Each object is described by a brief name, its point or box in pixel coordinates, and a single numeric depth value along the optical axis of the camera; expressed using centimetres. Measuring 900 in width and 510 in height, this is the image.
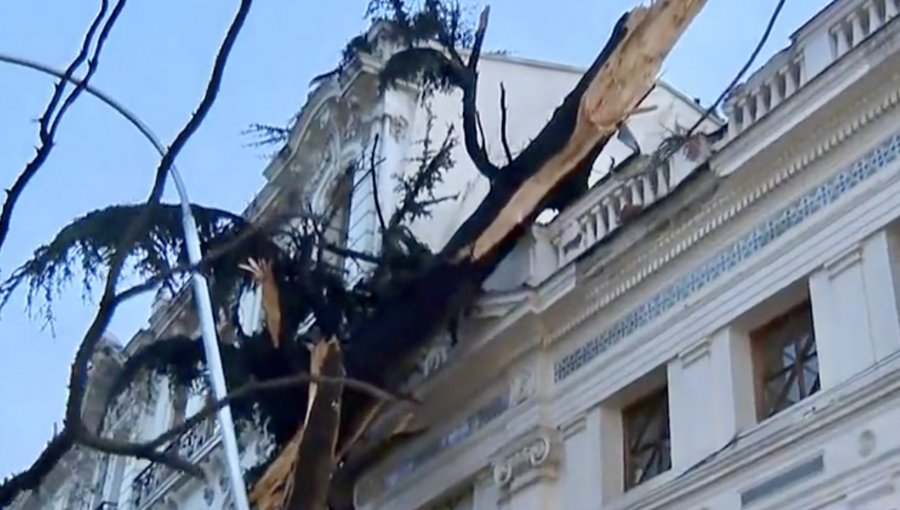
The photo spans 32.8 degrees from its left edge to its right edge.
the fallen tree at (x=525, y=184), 1484
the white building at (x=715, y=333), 1120
